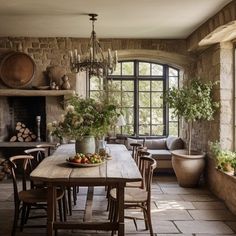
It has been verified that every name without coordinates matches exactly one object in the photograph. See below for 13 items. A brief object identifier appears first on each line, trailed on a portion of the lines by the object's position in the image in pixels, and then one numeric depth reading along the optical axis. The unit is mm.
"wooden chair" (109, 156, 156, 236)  3740
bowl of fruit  3781
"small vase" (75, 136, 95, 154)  4216
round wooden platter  7027
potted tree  5938
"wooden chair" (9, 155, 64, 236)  3764
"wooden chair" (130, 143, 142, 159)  5606
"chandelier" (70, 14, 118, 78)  4918
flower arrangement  4066
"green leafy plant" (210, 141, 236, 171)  5203
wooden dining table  3270
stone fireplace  6980
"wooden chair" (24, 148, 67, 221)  4349
